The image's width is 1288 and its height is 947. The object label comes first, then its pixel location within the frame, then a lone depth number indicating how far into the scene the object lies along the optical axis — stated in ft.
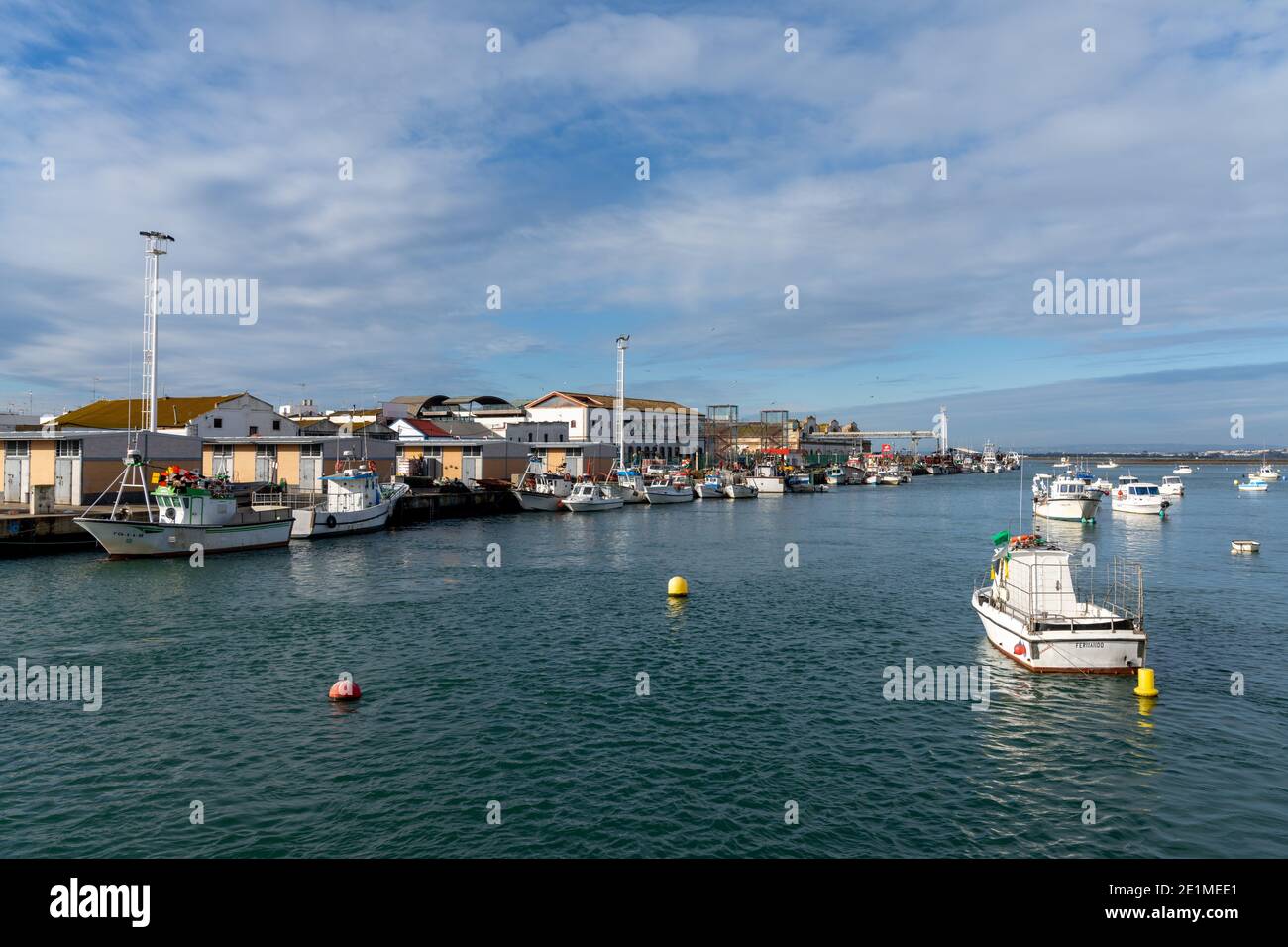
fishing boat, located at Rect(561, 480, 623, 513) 282.77
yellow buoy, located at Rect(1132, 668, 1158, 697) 74.08
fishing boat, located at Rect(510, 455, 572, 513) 277.85
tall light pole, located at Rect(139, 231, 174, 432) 202.80
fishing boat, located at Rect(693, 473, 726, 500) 379.55
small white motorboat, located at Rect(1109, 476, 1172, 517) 278.46
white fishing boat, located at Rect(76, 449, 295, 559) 148.36
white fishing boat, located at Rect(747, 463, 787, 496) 422.00
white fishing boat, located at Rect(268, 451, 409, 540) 192.13
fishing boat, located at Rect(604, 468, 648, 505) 312.09
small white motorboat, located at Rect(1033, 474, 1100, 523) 254.68
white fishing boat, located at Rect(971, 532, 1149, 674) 80.33
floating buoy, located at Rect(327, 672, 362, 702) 71.87
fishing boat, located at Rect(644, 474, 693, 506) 333.01
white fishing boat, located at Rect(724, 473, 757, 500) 391.45
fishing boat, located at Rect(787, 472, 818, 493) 467.93
